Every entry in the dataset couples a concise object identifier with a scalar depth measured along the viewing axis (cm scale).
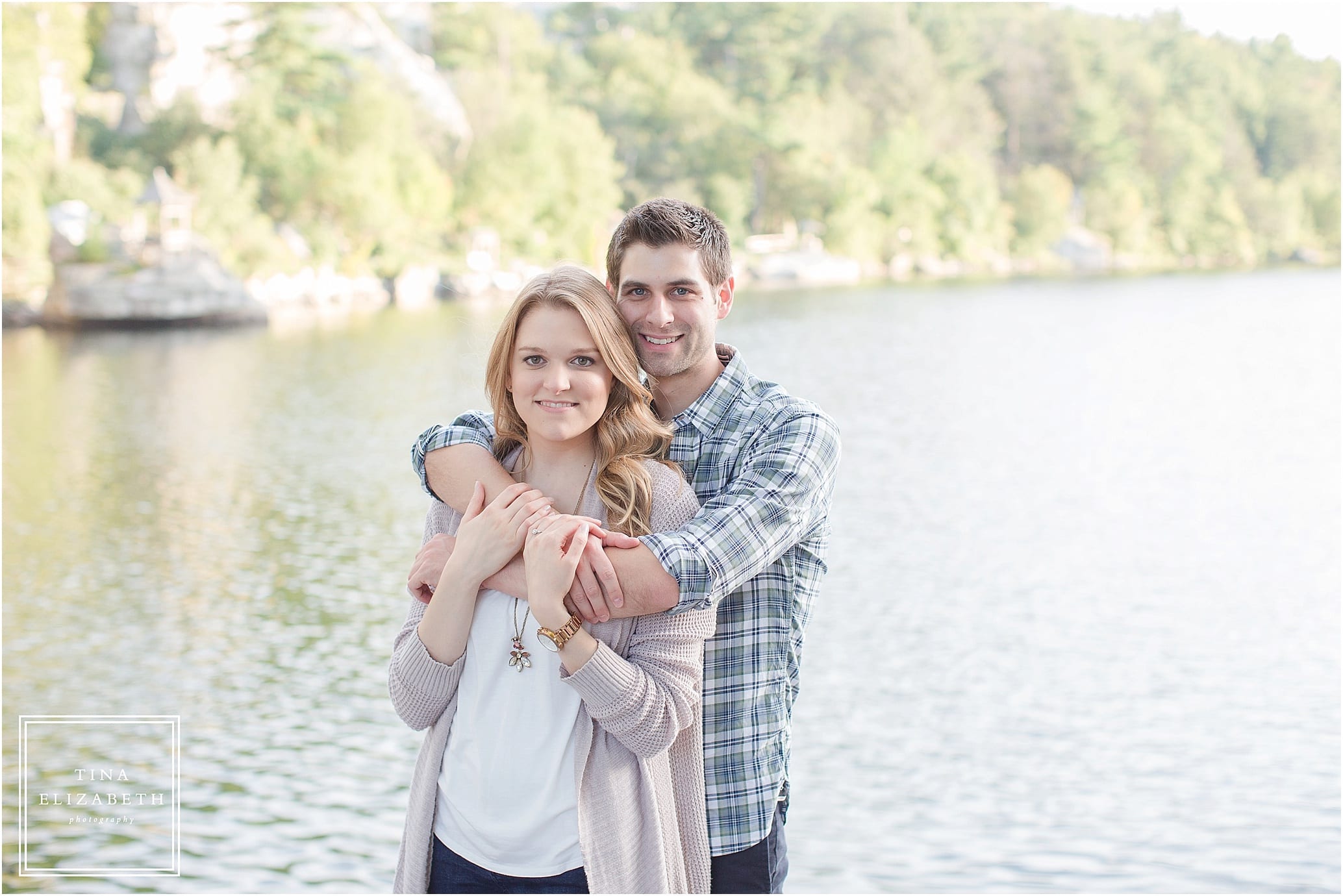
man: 193
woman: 179
